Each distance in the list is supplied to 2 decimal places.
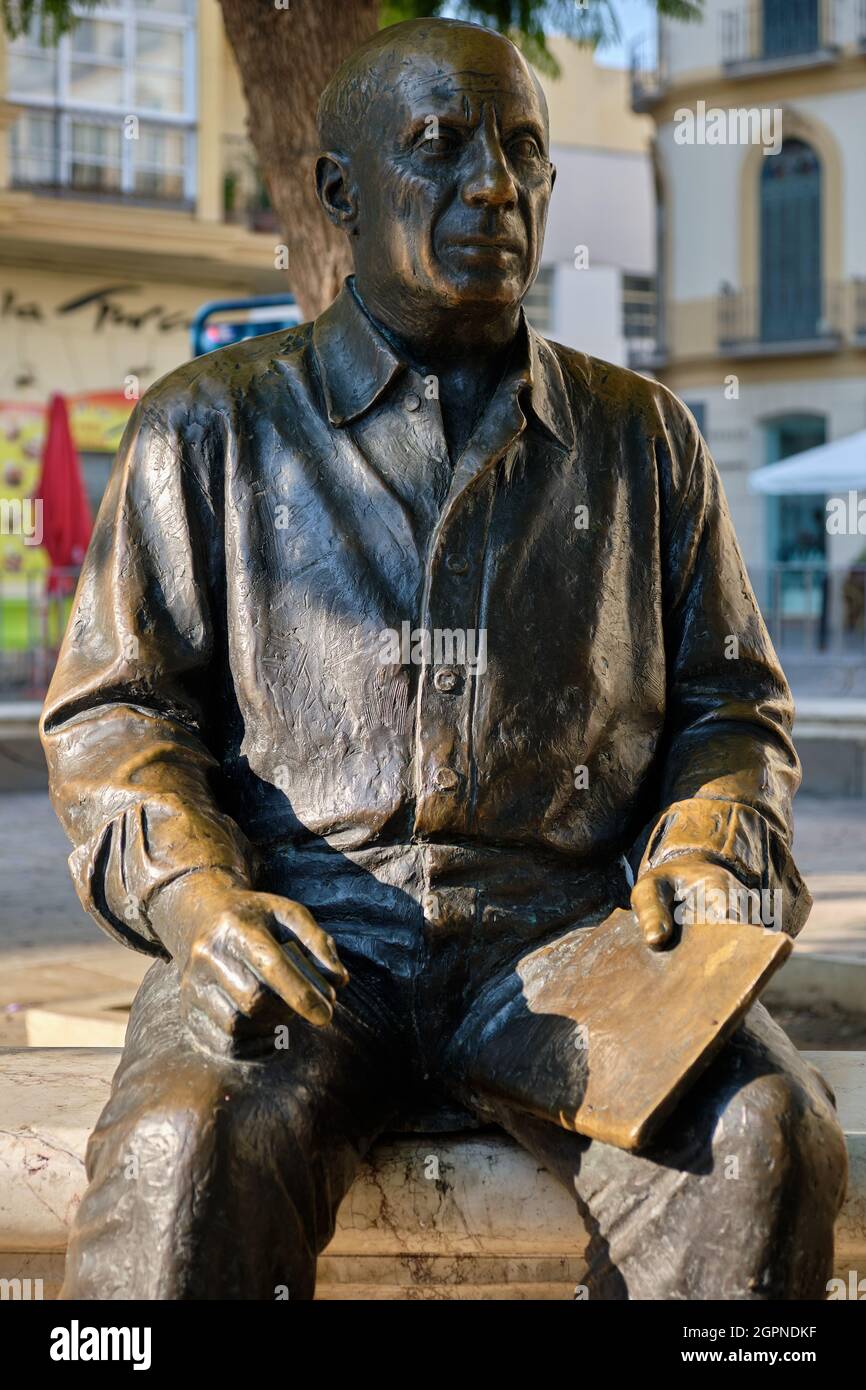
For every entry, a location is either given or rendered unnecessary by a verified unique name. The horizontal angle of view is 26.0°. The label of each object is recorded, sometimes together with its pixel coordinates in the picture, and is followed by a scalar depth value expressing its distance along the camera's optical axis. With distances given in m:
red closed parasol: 13.71
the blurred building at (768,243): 26.80
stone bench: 2.41
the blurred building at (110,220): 18.92
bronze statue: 2.32
